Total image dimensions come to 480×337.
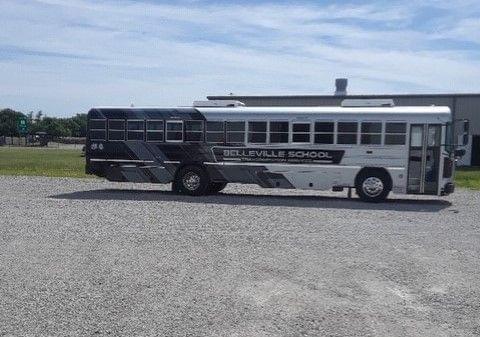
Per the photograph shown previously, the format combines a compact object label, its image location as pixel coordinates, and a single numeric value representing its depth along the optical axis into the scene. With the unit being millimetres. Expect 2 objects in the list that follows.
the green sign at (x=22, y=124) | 90725
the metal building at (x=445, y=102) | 42250
